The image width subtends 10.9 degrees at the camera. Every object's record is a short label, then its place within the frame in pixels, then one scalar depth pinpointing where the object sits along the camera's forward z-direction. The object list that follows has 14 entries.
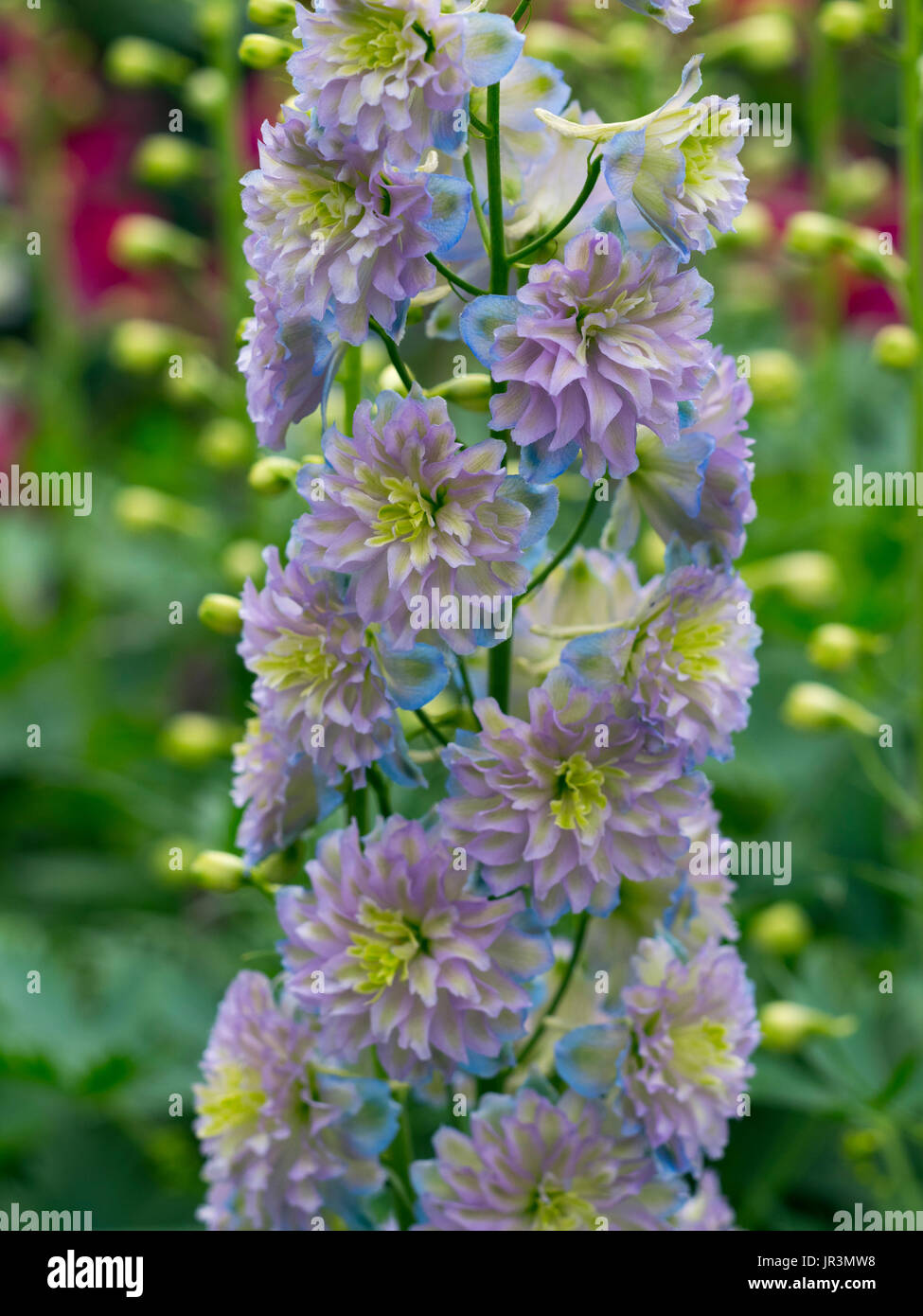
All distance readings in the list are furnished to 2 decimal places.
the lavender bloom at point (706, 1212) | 0.96
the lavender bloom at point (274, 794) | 0.93
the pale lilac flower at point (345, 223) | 0.90
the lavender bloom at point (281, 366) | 0.91
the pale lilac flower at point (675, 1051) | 0.93
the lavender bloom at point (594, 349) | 0.90
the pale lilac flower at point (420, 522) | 0.90
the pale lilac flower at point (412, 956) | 0.91
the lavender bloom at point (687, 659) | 0.92
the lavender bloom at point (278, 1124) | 0.93
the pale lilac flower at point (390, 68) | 0.89
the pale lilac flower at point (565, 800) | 0.91
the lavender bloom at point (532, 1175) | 0.92
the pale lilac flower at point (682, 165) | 0.90
